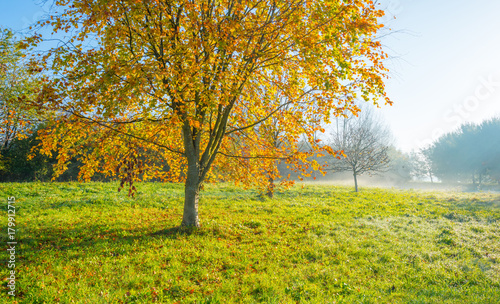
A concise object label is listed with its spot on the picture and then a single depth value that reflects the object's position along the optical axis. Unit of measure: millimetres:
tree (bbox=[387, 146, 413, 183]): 73125
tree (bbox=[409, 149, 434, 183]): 68262
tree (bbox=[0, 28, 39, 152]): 18703
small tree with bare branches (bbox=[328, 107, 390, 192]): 28016
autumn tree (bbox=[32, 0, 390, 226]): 7129
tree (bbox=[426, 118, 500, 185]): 49375
